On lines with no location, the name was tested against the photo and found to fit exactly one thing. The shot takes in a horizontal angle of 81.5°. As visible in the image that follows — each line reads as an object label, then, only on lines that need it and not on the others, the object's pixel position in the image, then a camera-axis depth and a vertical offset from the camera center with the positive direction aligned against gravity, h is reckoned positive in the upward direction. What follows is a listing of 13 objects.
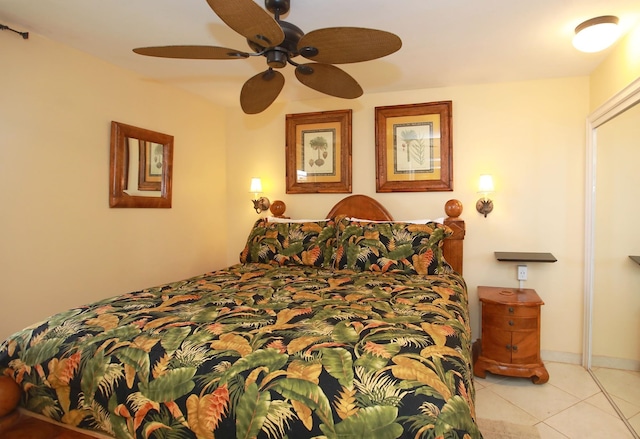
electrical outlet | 2.93 -0.42
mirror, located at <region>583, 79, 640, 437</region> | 2.32 -0.24
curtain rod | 2.03 +1.02
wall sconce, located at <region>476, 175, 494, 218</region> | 2.97 +0.20
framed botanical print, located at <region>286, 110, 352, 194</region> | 3.46 +0.62
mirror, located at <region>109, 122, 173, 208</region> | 2.69 +0.37
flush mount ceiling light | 1.99 +1.03
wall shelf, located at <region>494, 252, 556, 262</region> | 2.74 -0.29
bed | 0.98 -0.46
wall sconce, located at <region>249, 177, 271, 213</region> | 3.61 +0.17
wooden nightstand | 2.59 -0.85
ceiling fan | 1.40 +0.75
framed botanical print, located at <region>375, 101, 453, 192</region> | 3.19 +0.62
